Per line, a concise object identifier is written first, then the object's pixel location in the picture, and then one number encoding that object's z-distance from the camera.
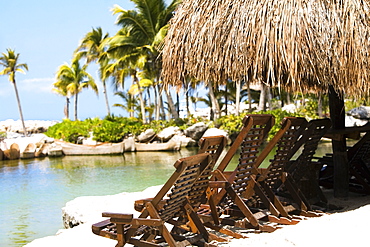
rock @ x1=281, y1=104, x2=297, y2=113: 26.48
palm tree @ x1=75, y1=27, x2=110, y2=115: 34.59
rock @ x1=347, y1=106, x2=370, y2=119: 22.19
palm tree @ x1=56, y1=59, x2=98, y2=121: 39.72
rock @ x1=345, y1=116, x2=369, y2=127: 21.13
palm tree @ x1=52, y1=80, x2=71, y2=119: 42.03
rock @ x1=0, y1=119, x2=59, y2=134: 40.06
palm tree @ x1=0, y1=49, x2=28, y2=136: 35.09
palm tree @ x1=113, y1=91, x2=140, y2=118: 38.28
